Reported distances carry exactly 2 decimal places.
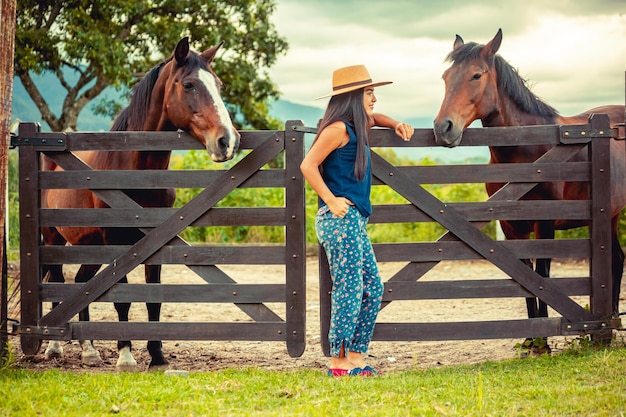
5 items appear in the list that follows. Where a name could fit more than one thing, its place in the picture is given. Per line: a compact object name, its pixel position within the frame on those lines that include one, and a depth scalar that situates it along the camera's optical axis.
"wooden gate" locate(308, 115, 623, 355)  5.63
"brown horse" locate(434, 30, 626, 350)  6.11
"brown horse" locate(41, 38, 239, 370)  5.54
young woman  4.95
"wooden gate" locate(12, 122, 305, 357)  5.58
